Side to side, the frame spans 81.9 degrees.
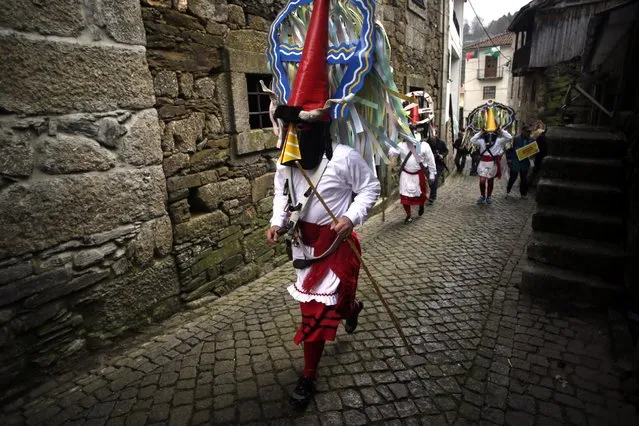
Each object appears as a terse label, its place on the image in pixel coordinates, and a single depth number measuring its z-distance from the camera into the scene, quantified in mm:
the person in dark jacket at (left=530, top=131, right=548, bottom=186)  8391
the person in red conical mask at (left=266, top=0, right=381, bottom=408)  2301
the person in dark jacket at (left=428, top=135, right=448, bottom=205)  8672
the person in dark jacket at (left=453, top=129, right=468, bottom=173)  13426
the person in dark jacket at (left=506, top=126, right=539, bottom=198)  8844
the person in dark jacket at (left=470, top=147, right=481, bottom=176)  13059
